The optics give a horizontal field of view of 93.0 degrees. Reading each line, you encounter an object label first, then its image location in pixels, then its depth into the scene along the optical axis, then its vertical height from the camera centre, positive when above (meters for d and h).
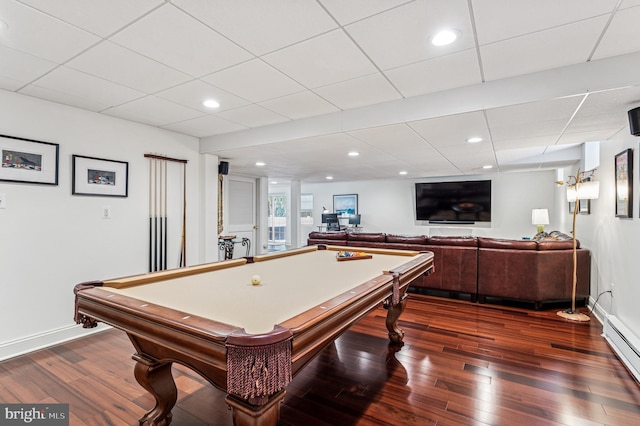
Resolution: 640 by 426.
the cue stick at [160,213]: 3.72 -0.03
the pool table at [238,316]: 0.97 -0.44
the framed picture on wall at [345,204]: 9.45 +0.24
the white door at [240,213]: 6.49 -0.04
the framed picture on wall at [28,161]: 2.58 +0.44
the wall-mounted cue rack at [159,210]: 3.66 +0.01
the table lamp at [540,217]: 5.78 -0.09
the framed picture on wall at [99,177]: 3.02 +0.35
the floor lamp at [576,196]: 3.36 +0.19
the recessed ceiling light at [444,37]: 1.74 +1.03
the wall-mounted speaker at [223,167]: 4.57 +0.66
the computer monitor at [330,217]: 9.09 -0.17
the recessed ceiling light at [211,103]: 2.83 +1.03
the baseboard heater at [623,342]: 2.26 -1.09
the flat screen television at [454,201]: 7.45 +0.27
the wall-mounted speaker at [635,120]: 2.28 +0.70
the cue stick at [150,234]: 3.63 -0.28
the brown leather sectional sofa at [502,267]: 3.88 -0.73
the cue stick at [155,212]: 3.67 -0.01
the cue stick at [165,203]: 3.80 +0.10
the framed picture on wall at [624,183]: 2.65 +0.27
